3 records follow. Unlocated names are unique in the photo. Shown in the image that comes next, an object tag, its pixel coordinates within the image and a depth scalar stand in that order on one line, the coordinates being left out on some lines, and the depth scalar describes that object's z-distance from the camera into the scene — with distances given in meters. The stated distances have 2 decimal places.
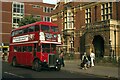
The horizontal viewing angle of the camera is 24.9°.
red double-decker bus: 23.53
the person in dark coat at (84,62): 25.20
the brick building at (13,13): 68.63
